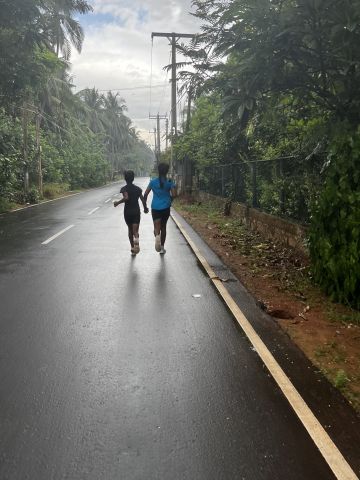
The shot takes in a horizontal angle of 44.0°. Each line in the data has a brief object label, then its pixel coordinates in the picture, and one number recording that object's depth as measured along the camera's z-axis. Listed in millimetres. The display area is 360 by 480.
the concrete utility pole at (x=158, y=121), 68838
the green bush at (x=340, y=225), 5352
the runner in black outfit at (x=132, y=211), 9195
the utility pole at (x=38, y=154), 28072
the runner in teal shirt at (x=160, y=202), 9028
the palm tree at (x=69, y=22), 28689
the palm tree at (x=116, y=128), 83812
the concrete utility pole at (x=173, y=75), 26188
